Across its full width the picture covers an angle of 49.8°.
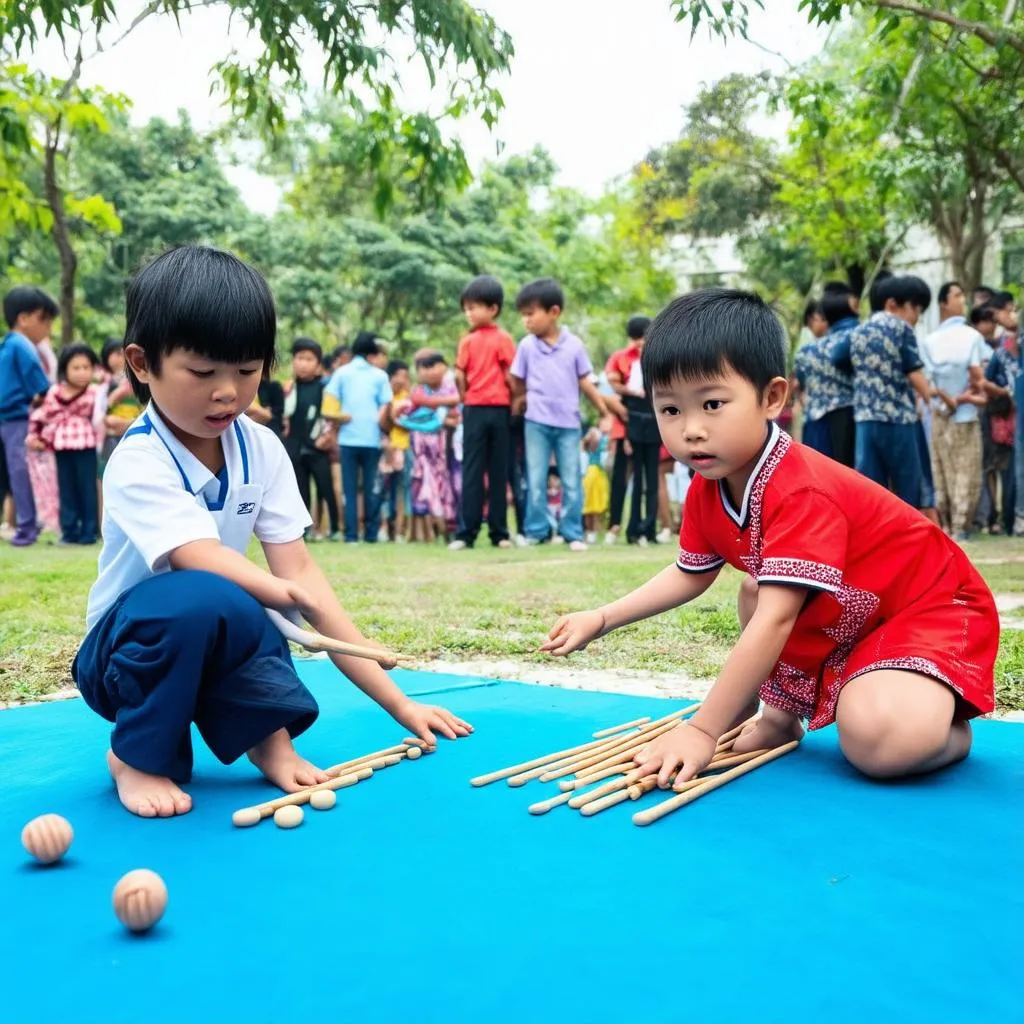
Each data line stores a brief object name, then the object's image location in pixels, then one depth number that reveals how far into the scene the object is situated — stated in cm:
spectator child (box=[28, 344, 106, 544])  846
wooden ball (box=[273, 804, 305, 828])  198
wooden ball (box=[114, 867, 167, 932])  150
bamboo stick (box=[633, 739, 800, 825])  198
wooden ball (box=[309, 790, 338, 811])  209
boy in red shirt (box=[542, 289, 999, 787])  217
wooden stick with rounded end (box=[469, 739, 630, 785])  223
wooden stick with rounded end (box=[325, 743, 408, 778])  231
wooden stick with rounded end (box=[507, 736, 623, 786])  222
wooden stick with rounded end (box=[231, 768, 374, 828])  199
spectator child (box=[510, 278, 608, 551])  779
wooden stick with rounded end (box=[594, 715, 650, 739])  258
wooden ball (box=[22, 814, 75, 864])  178
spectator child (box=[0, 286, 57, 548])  811
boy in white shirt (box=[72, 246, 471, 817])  212
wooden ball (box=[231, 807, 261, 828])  199
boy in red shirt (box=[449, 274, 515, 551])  793
